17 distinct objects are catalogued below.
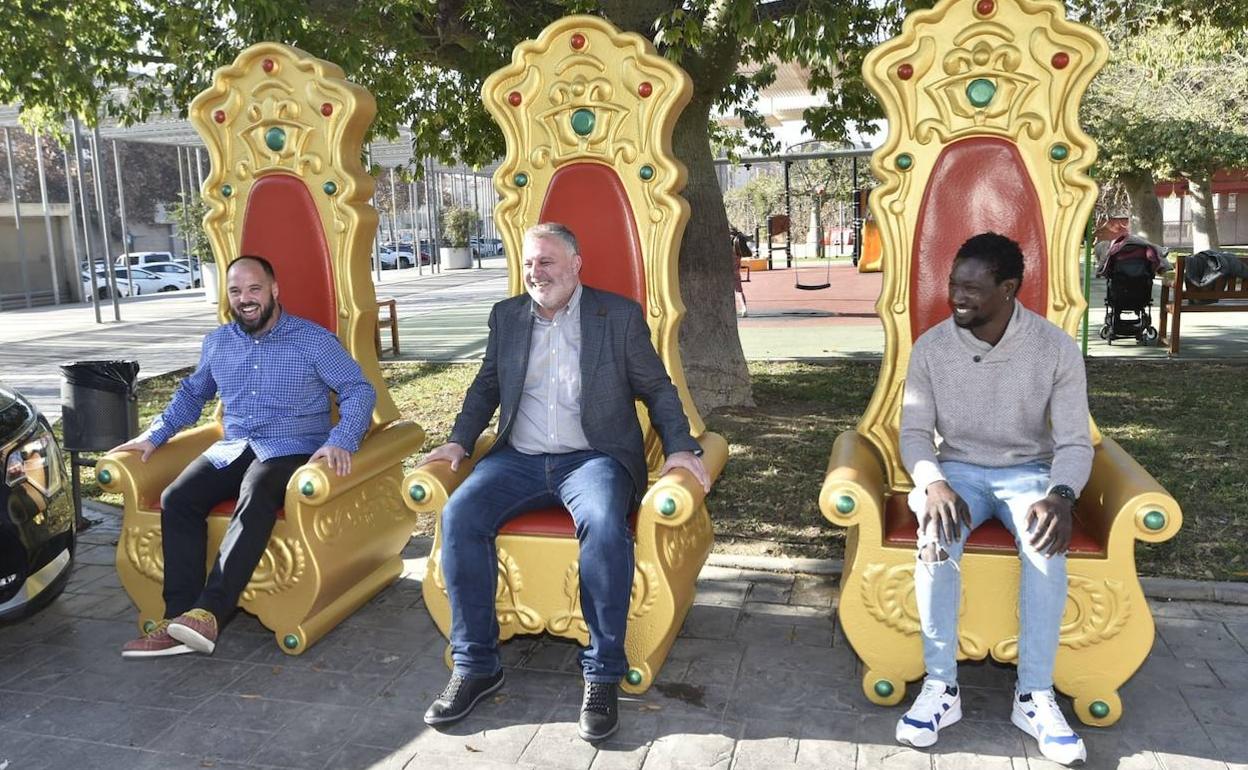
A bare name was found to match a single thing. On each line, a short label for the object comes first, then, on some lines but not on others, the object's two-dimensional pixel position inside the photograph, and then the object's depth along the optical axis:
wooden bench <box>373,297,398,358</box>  12.01
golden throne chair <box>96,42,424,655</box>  4.11
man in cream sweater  3.05
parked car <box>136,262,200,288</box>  30.81
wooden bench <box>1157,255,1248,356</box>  10.39
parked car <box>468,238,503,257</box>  49.69
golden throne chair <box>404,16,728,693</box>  4.00
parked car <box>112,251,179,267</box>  32.44
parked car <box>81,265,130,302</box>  26.70
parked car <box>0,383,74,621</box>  3.48
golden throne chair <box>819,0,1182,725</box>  3.17
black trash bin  4.99
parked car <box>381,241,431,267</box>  42.78
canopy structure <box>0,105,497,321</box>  18.41
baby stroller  11.34
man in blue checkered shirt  3.69
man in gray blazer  3.26
